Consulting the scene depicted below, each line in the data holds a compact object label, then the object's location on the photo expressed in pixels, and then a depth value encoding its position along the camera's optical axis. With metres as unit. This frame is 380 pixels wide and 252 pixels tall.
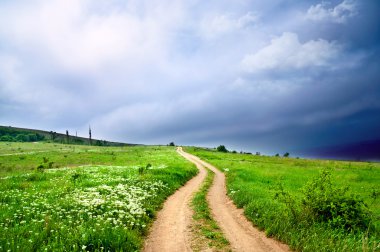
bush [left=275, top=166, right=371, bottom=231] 12.30
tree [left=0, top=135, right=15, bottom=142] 166.04
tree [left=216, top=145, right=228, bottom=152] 132.38
